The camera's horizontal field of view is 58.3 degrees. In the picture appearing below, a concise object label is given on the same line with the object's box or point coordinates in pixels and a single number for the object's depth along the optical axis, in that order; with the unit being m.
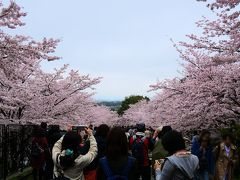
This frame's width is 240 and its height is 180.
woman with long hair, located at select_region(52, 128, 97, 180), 2.59
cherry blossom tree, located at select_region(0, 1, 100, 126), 5.96
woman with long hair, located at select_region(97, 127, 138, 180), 2.18
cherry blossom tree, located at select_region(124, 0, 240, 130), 6.77
